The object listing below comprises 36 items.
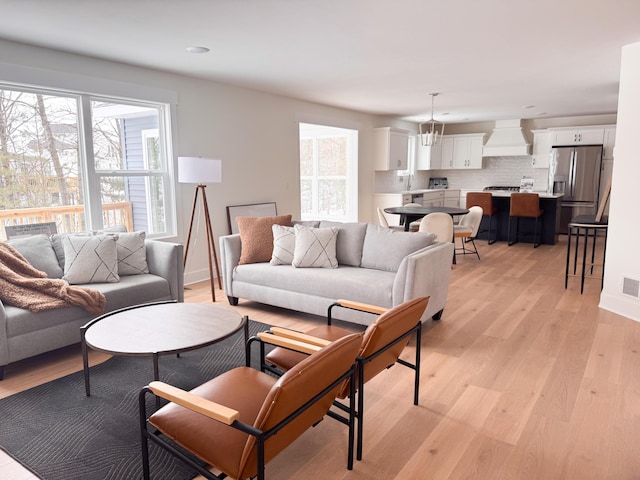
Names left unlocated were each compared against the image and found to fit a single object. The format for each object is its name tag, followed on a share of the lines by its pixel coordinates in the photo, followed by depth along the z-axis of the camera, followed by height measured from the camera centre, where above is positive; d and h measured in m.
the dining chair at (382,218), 6.69 -0.65
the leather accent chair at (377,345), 1.96 -0.80
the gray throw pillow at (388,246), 3.74 -0.60
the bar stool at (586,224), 4.54 -0.50
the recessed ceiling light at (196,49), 3.82 +1.09
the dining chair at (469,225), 6.31 -0.74
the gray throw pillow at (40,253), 3.37 -0.59
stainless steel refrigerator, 8.30 -0.05
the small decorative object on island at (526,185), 9.35 -0.20
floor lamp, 4.43 +0.02
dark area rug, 1.97 -1.28
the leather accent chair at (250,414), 1.39 -0.88
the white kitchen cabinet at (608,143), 8.30 +0.60
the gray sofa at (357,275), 3.38 -0.83
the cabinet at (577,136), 8.45 +0.76
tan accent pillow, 4.30 -0.62
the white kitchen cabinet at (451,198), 10.20 -0.52
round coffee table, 2.23 -0.85
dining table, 6.04 -0.49
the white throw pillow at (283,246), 4.16 -0.66
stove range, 9.57 -0.28
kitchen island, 7.61 -0.80
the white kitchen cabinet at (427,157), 9.93 +0.41
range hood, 9.24 +0.70
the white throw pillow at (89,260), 3.47 -0.67
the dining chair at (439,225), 5.46 -0.61
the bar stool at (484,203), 7.61 -0.47
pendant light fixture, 6.34 +0.54
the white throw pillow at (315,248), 3.98 -0.65
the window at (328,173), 8.23 +0.04
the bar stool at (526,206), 7.21 -0.51
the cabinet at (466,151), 9.84 +0.53
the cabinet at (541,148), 9.10 +0.55
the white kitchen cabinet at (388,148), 8.38 +0.51
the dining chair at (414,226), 6.86 -0.79
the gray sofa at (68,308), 2.83 -0.93
